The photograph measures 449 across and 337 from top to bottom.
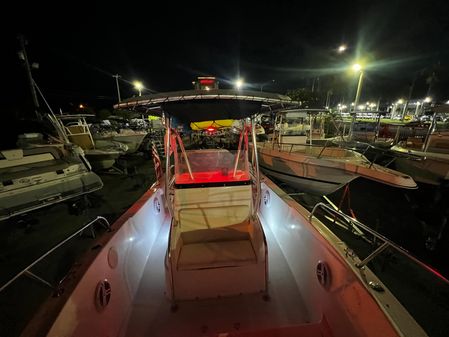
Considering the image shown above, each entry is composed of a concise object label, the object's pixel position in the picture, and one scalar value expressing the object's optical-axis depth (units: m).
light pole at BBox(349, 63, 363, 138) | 8.48
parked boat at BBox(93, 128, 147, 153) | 10.10
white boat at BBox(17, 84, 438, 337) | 1.55
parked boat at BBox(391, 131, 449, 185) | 5.47
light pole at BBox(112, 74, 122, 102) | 26.10
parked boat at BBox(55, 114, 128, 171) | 7.64
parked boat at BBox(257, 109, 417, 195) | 4.41
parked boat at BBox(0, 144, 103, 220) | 4.17
